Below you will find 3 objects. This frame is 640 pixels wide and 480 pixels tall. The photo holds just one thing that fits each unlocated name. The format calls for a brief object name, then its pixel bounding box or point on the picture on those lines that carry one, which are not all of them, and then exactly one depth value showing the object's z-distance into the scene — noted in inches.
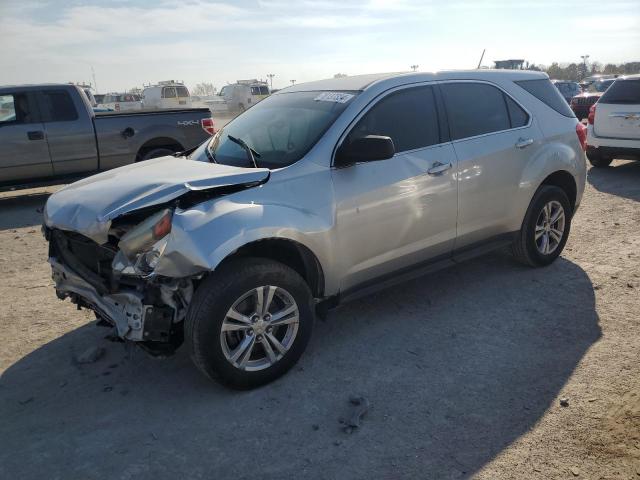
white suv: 369.7
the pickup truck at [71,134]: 334.0
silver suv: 120.9
